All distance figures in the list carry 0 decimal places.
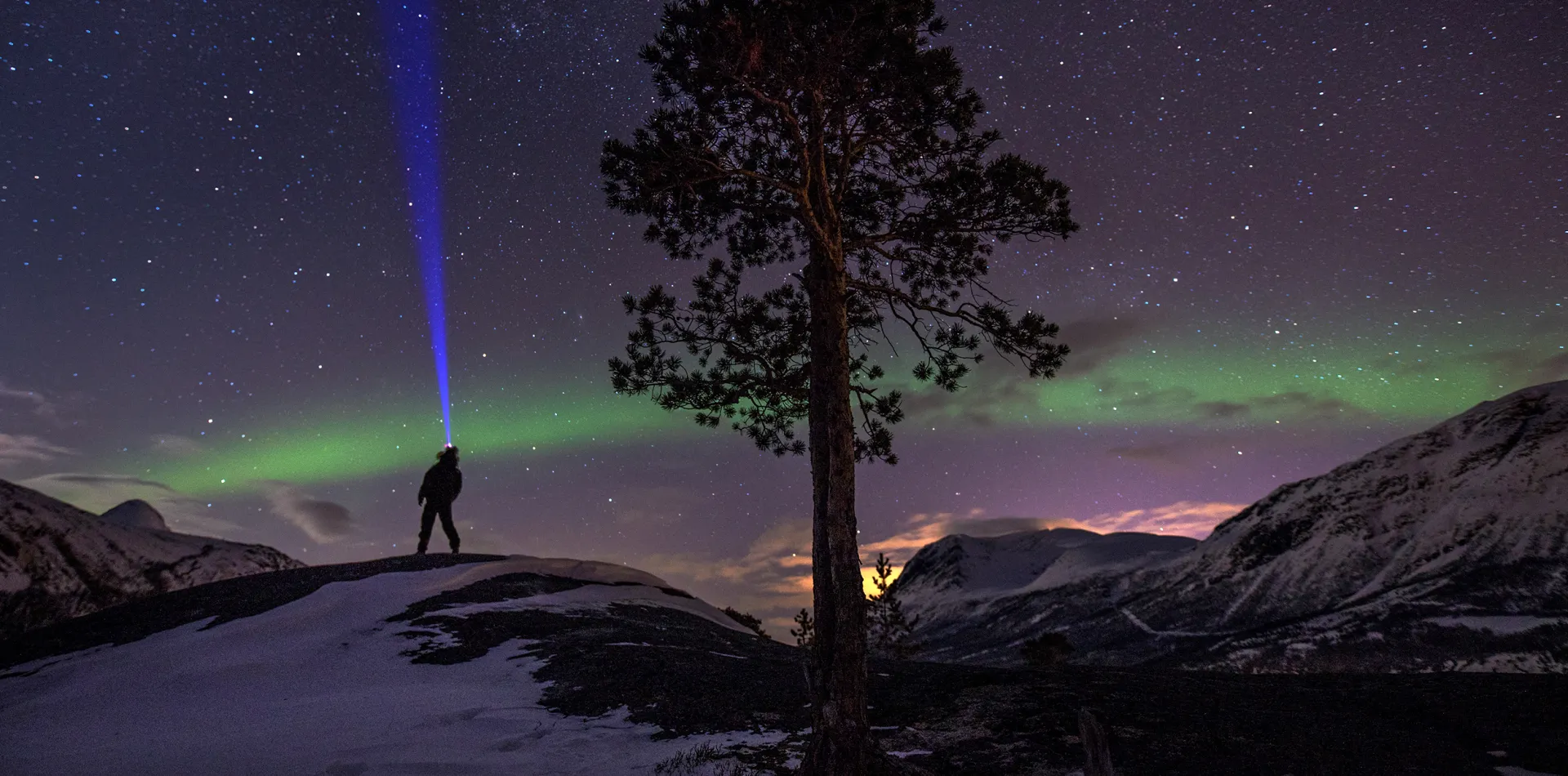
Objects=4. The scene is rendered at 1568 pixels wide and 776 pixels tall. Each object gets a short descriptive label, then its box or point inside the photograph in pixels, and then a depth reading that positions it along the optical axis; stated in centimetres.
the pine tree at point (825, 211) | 780
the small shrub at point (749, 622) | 2391
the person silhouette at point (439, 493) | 2153
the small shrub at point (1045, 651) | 2961
